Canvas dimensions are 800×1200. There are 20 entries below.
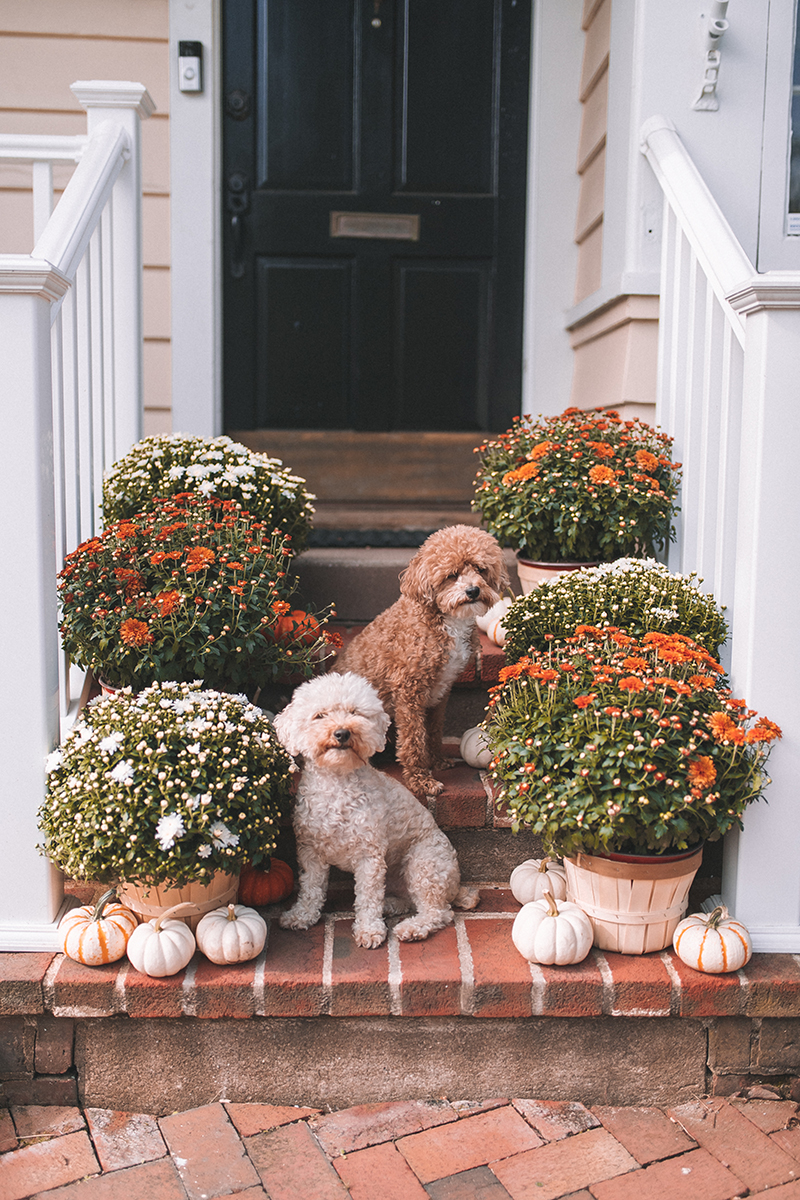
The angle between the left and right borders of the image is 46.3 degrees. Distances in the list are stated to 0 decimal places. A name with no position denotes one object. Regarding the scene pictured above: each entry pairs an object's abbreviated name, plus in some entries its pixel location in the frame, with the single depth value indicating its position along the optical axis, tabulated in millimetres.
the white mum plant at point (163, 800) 2068
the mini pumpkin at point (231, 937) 2127
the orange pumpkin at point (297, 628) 2561
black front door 4051
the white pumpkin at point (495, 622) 3087
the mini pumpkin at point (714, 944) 2137
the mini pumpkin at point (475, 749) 2693
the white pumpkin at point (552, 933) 2135
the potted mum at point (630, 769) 2070
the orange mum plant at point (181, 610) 2424
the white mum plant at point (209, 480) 3090
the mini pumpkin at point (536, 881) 2385
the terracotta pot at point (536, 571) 3207
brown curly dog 2502
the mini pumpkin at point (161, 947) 2088
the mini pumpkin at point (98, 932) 2133
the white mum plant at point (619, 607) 2525
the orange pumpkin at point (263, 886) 2408
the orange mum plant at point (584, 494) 3037
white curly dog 2174
